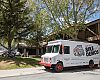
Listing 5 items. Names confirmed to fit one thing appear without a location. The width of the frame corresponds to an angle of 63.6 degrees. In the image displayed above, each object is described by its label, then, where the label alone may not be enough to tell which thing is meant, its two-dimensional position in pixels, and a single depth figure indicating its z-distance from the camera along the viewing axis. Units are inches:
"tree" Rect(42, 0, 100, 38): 419.9
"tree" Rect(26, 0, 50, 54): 440.9
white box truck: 287.1
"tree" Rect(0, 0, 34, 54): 402.0
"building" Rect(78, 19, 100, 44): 410.0
